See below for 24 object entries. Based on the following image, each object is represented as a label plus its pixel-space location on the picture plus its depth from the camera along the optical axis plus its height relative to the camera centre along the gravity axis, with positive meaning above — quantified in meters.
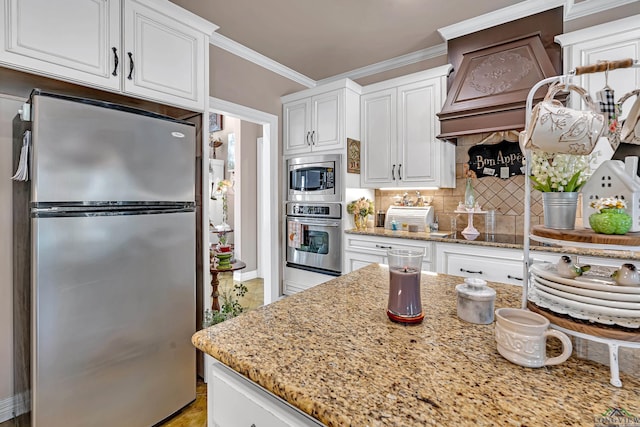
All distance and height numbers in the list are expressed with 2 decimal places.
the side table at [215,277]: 2.53 -0.57
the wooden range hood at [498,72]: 2.26 +1.12
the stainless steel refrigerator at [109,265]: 1.34 -0.27
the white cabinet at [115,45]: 1.44 +0.95
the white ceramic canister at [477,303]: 0.91 -0.28
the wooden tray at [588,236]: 0.63 -0.05
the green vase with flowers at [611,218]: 0.66 -0.01
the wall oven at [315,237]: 3.12 -0.26
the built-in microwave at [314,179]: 3.12 +0.37
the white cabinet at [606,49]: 1.95 +1.11
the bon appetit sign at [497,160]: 2.69 +0.49
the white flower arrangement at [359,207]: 3.15 +0.05
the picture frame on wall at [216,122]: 5.64 +1.72
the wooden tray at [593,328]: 0.62 -0.25
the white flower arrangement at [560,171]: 0.77 +0.11
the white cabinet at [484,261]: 2.14 -0.37
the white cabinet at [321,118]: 3.10 +1.03
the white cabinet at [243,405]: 0.65 -0.45
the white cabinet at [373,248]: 2.57 -0.34
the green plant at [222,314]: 2.06 -0.72
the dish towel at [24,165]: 1.41 +0.23
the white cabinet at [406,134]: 2.79 +0.78
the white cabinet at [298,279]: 3.27 -0.75
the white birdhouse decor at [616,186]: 0.69 +0.06
